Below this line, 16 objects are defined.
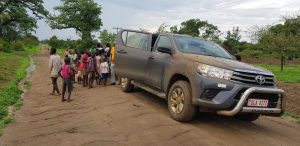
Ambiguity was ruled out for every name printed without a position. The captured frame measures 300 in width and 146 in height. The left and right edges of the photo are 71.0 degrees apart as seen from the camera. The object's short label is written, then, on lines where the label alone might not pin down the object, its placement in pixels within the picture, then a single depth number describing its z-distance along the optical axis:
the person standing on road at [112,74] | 7.90
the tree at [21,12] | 25.61
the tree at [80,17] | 32.37
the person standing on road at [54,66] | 7.30
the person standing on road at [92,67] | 7.85
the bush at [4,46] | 25.92
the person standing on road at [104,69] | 7.87
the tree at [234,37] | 37.70
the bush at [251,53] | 27.56
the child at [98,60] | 8.07
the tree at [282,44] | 15.64
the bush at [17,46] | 31.58
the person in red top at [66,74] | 6.67
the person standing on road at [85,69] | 8.05
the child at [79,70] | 8.16
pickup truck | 4.05
